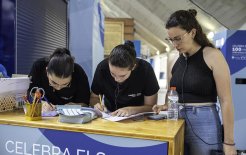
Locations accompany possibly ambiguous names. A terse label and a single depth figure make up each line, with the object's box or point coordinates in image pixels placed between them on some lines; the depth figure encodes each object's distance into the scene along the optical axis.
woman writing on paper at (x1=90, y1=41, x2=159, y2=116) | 1.89
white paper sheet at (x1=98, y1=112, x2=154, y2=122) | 1.57
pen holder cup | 1.54
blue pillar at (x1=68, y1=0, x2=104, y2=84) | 3.69
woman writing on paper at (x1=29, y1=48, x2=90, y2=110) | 2.00
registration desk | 1.28
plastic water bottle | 1.63
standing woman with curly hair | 1.58
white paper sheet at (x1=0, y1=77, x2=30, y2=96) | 1.80
